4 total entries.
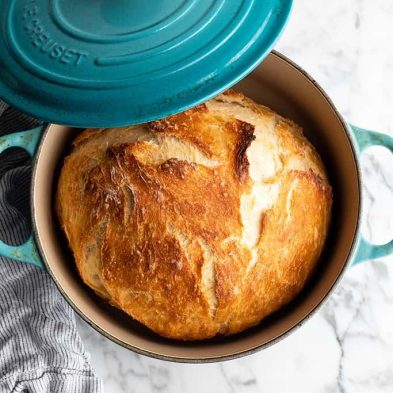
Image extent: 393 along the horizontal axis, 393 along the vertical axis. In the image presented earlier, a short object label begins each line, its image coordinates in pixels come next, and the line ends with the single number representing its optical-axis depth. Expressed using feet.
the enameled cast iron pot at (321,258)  2.22
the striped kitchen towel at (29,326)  2.33
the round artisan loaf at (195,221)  2.15
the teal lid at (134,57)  1.76
